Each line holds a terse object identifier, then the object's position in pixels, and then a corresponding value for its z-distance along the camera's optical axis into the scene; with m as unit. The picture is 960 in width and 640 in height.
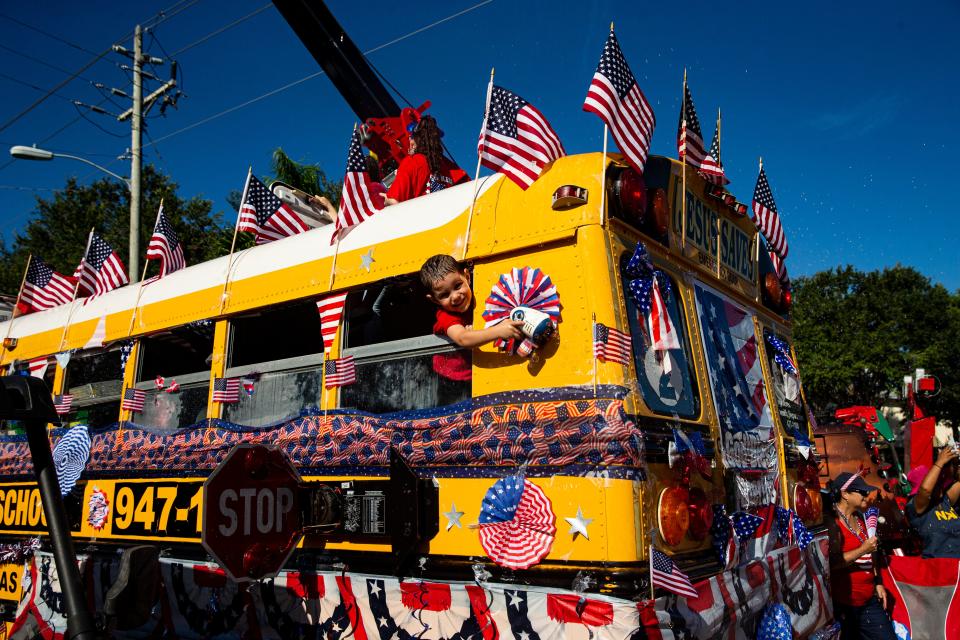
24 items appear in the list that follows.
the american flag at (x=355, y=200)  4.11
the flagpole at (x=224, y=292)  4.40
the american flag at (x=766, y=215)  4.79
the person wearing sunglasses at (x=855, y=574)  4.95
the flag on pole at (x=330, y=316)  3.72
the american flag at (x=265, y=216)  5.14
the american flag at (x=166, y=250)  5.98
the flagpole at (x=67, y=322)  5.67
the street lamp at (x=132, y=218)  13.25
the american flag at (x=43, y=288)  6.95
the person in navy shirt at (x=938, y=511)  6.07
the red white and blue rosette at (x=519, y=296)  3.04
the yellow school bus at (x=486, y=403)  2.81
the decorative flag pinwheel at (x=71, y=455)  4.88
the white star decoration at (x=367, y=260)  3.71
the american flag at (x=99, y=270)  6.14
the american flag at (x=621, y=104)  3.29
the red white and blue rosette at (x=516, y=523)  2.80
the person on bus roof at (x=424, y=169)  4.80
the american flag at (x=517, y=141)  3.34
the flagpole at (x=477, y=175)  3.37
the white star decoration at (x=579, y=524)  2.72
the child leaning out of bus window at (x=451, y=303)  3.22
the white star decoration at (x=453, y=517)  3.04
